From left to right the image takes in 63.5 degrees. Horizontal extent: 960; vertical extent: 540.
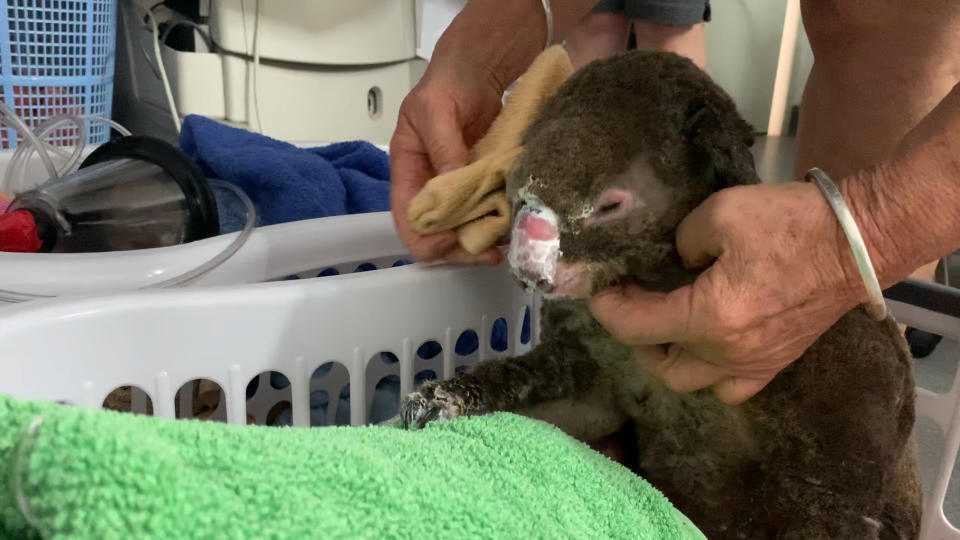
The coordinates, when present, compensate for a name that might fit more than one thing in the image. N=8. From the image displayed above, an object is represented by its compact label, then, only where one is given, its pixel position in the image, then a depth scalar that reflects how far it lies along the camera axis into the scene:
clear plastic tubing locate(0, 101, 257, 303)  1.01
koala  0.50
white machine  1.41
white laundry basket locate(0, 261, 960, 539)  0.53
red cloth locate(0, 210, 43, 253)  0.78
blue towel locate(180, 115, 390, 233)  0.99
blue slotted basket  1.15
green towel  0.28
